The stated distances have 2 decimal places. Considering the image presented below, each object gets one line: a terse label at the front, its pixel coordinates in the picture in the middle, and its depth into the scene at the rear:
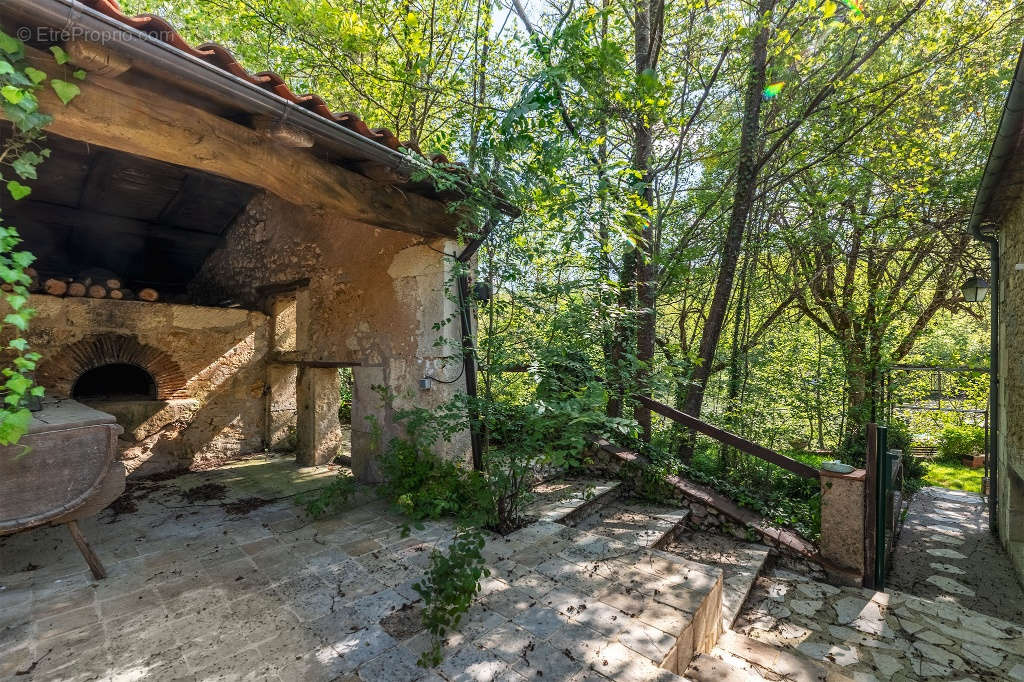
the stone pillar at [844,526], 3.16
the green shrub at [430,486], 3.25
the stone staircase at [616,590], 1.88
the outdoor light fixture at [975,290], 4.69
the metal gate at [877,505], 3.10
